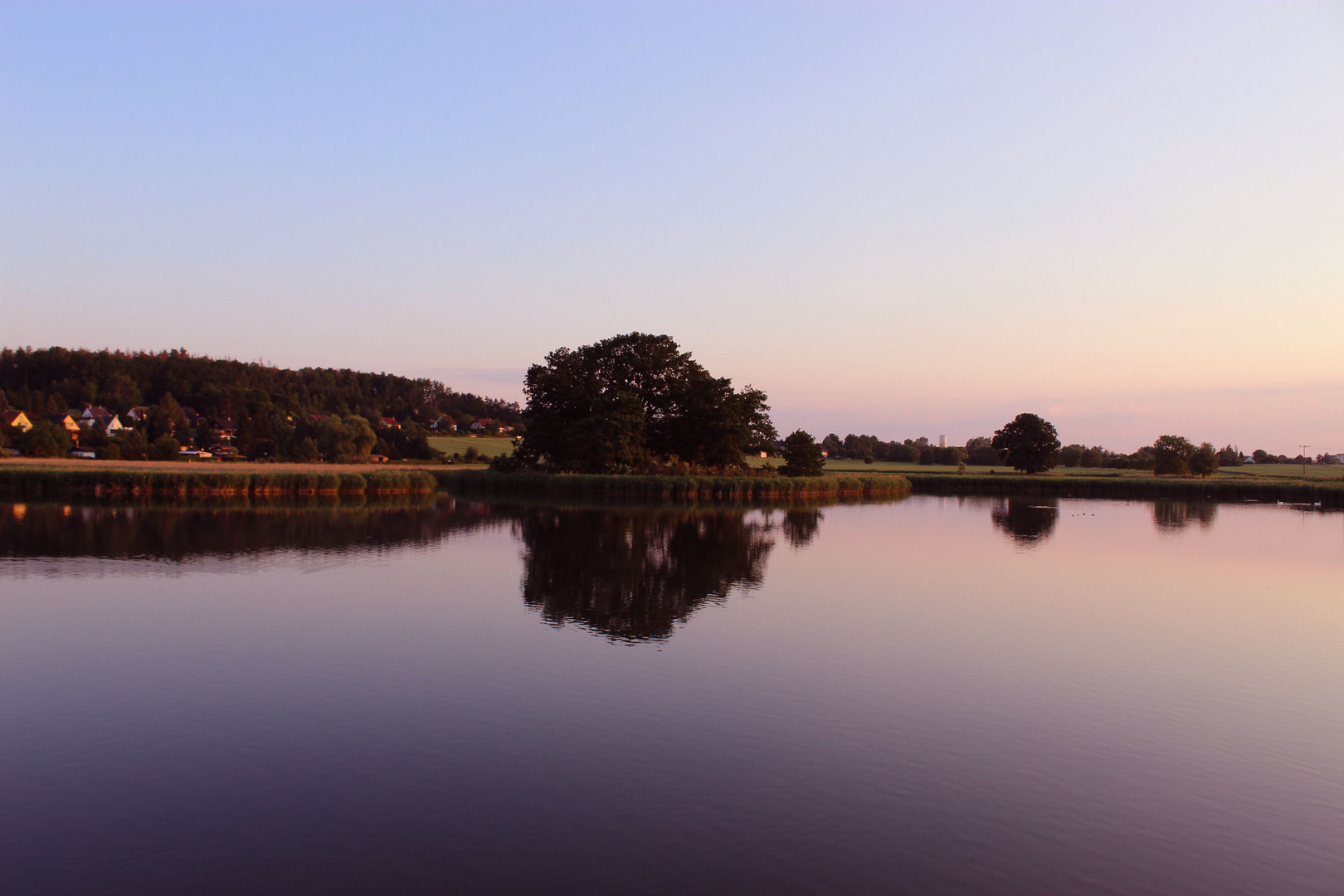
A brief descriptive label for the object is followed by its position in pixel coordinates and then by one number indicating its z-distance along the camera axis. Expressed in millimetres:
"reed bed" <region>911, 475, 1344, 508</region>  62125
